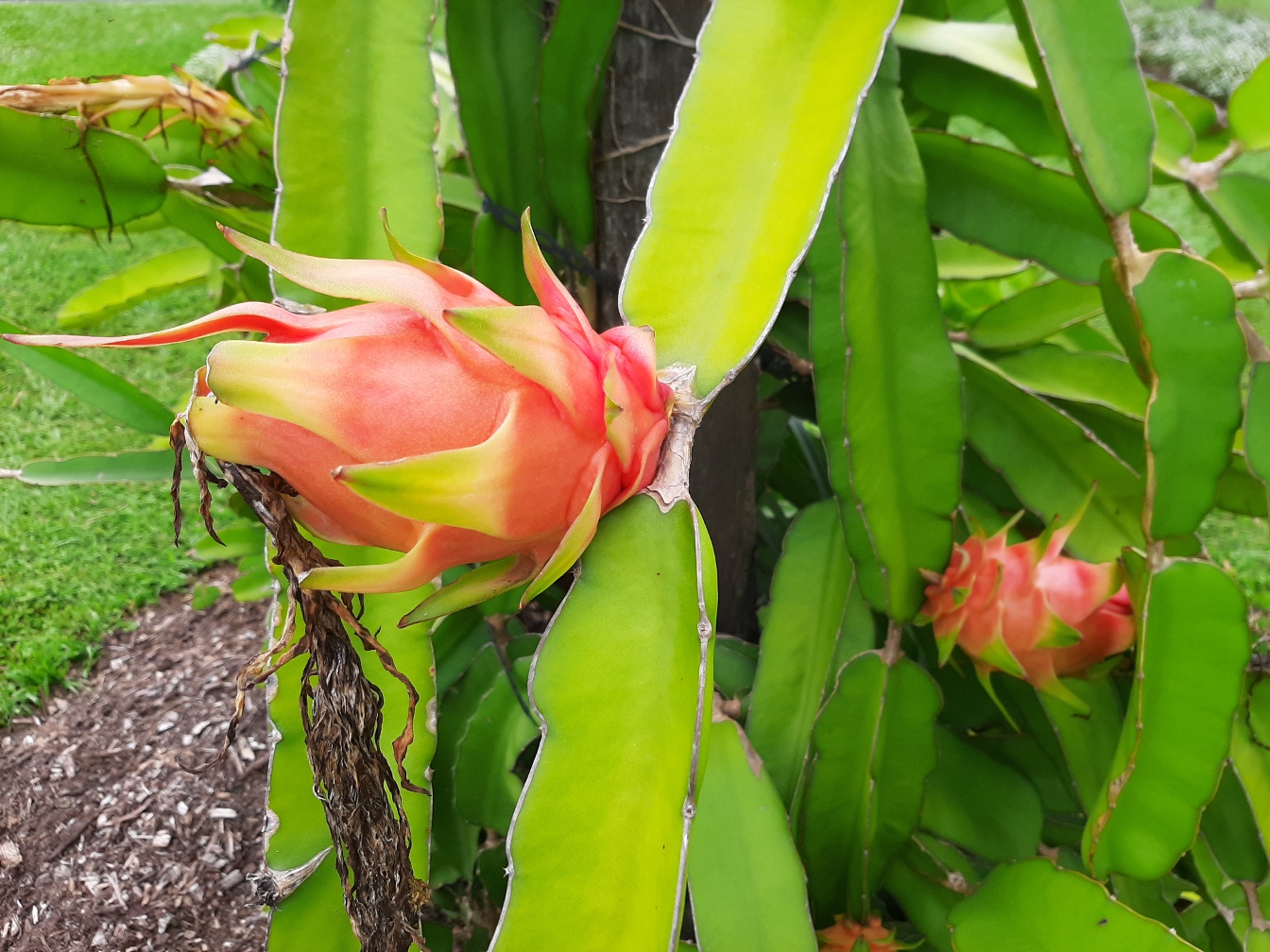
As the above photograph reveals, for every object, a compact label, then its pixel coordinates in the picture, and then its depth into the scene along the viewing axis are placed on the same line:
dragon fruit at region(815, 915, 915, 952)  0.67
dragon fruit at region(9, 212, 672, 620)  0.30
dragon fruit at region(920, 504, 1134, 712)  0.64
